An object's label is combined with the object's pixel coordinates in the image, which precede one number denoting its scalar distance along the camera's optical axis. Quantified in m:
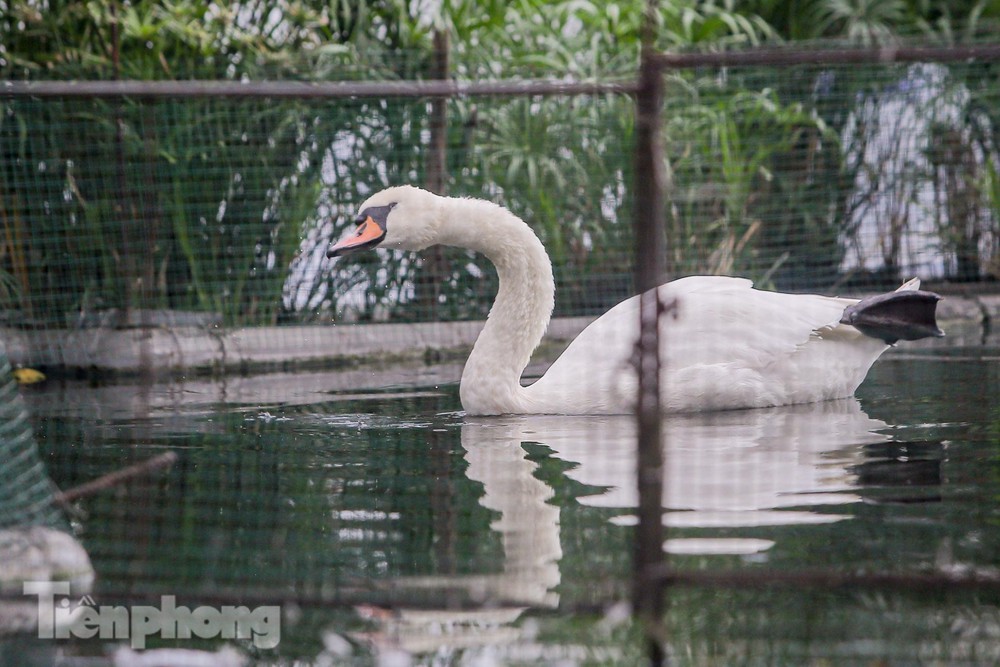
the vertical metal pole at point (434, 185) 17.98
